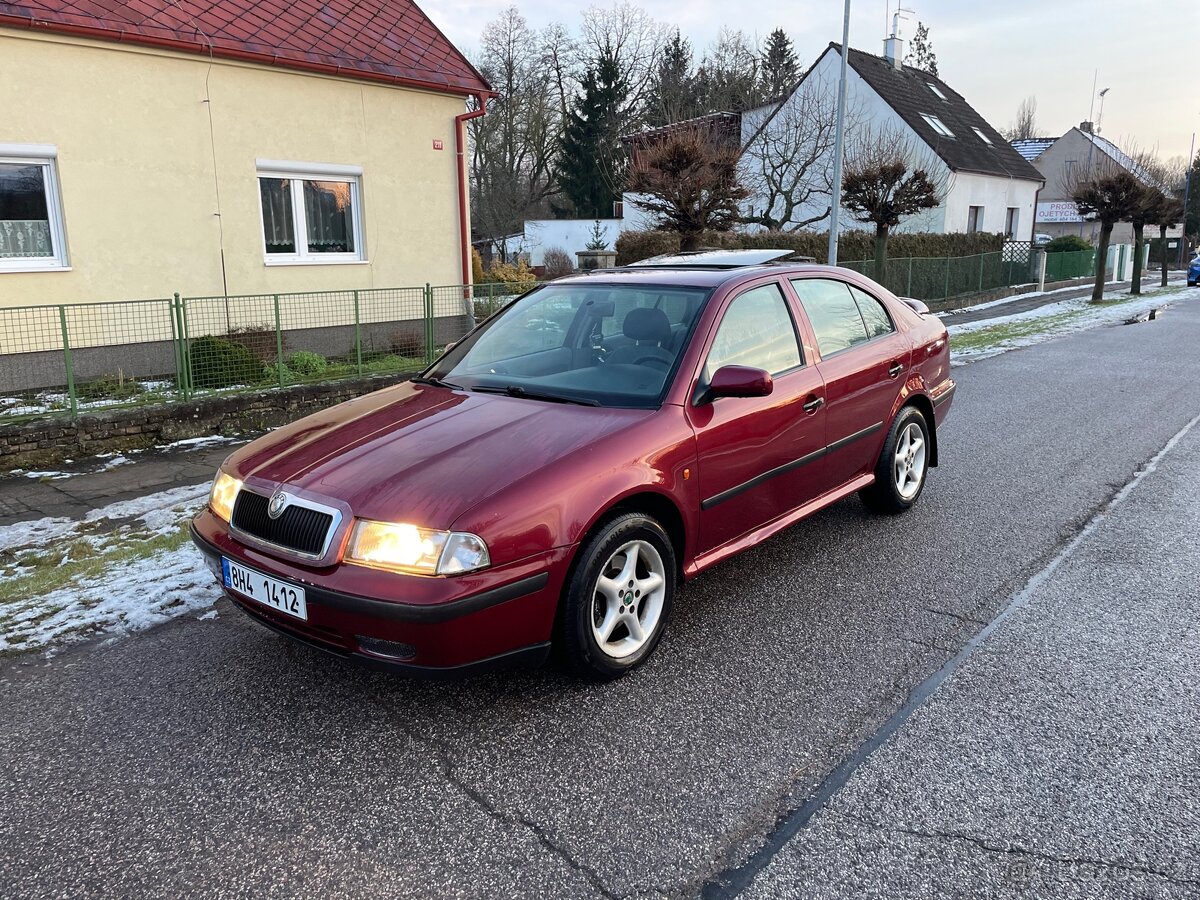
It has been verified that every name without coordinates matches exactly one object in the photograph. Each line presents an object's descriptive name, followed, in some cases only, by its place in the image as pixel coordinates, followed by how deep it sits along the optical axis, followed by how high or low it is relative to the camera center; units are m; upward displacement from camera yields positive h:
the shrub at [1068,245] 36.59 +1.00
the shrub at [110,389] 7.92 -1.03
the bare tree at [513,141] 43.38 +6.64
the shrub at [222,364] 8.55 -0.87
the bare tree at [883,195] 19.41 +1.70
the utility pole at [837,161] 16.61 +2.14
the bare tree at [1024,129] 81.00 +13.21
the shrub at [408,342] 10.59 -0.81
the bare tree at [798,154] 28.19 +3.90
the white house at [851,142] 28.59 +4.25
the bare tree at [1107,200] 25.09 +1.99
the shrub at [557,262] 33.18 +0.49
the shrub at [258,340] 9.27 -0.67
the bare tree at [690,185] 15.12 +1.56
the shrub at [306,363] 9.66 -0.97
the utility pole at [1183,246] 54.50 +1.35
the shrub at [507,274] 19.75 +0.01
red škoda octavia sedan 2.99 -0.78
